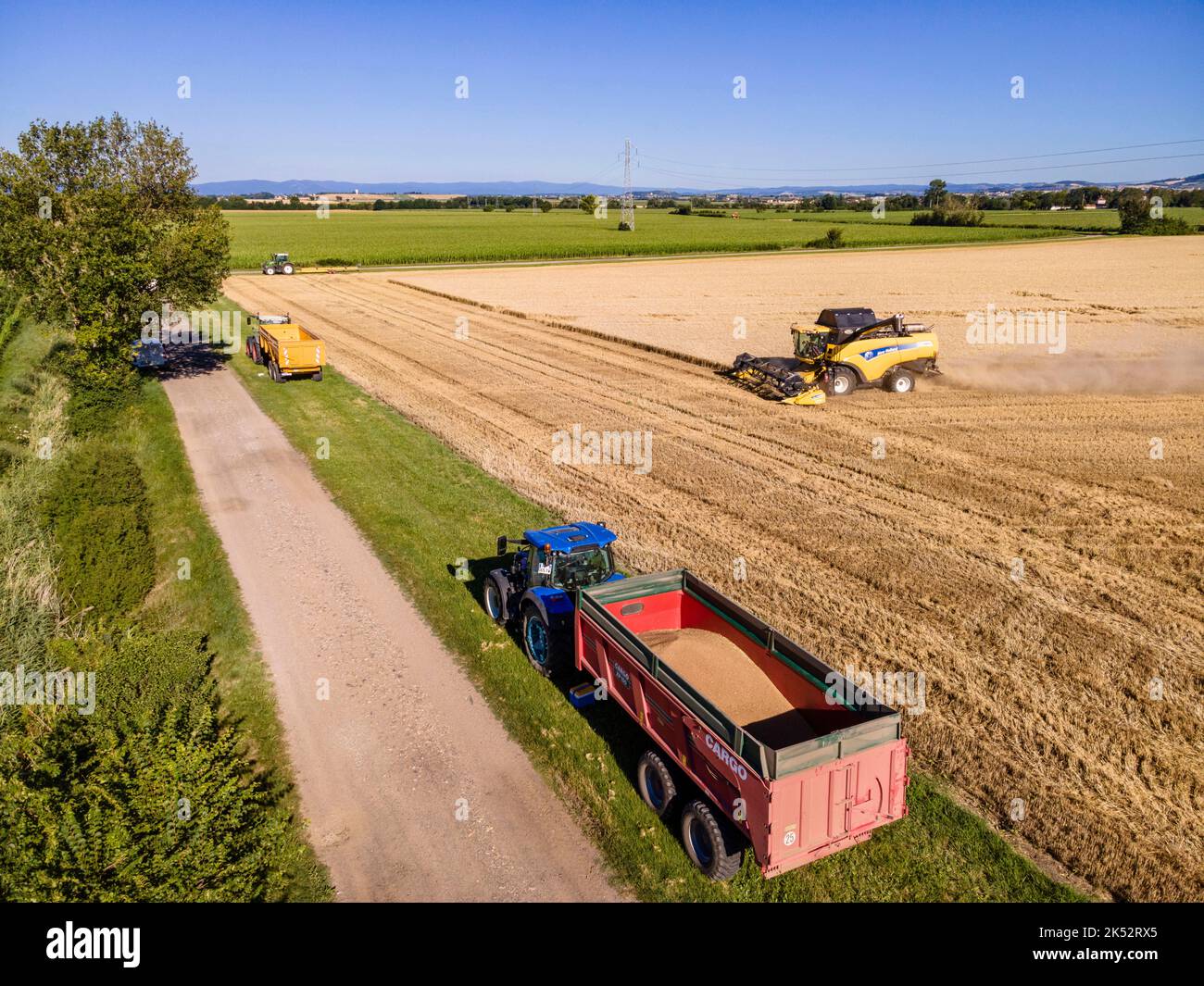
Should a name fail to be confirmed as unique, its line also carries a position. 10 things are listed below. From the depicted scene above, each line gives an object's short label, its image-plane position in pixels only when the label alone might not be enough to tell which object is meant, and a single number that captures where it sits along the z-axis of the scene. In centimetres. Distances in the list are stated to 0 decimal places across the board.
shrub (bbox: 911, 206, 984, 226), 12131
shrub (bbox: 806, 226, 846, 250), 9562
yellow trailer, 2894
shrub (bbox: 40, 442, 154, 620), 1395
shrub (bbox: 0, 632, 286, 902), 697
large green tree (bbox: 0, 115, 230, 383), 2470
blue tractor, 1113
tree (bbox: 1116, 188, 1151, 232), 10825
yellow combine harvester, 2712
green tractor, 6725
